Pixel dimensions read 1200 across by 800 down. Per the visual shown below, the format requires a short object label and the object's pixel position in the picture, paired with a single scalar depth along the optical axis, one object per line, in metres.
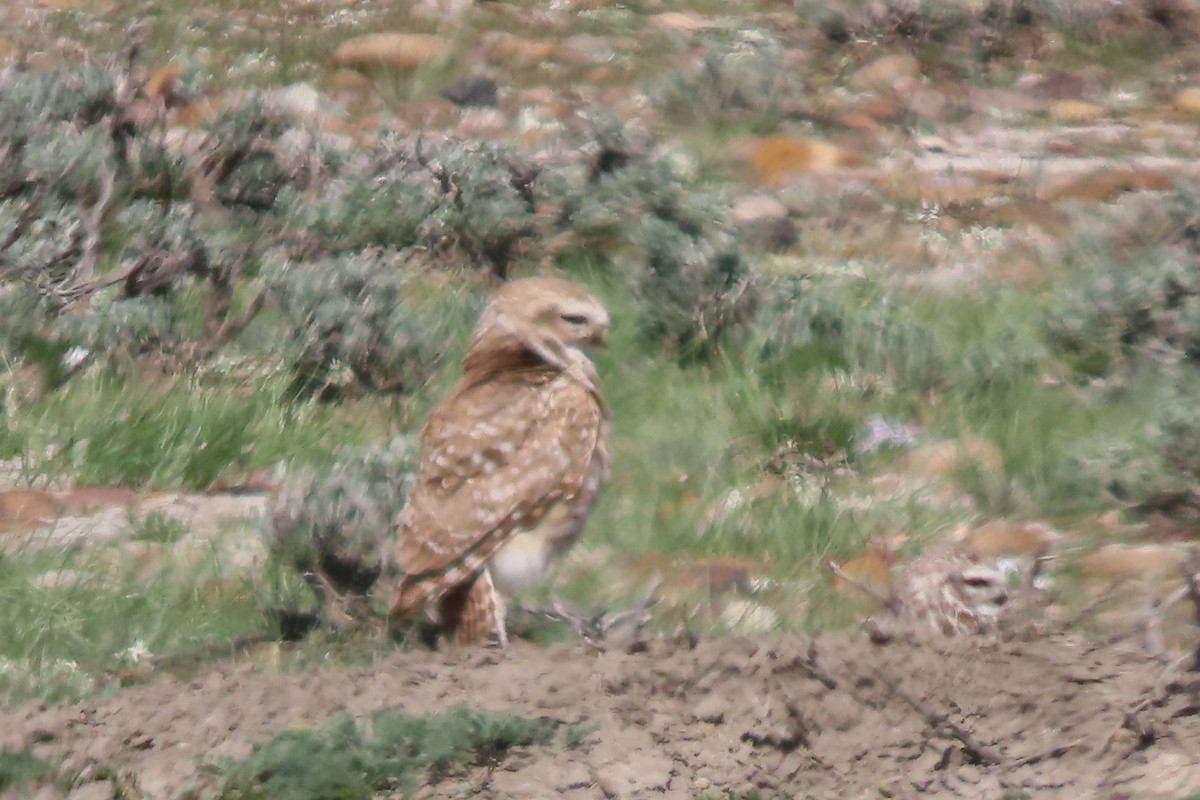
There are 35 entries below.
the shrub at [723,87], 19.94
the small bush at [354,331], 14.52
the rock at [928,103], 20.77
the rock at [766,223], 17.50
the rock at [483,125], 19.20
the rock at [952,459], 13.30
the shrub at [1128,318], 15.05
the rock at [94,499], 12.55
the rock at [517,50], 21.19
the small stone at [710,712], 9.03
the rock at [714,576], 11.51
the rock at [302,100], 19.28
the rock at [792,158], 18.89
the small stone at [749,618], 10.84
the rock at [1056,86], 21.59
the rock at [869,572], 11.44
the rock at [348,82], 20.37
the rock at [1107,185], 18.69
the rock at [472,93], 19.95
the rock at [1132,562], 11.72
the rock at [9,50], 20.17
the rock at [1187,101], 21.27
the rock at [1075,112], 20.94
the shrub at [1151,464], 12.71
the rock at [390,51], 20.64
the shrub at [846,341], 14.62
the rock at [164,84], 18.06
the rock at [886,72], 21.33
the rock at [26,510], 12.14
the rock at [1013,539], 12.23
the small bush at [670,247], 15.18
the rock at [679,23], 22.36
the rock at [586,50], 21.37
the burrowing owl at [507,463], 10.46
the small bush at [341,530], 10.72
